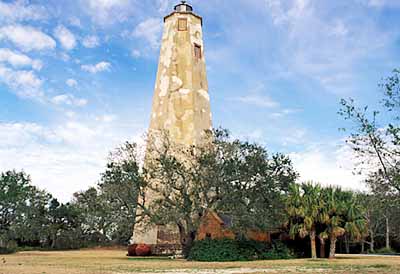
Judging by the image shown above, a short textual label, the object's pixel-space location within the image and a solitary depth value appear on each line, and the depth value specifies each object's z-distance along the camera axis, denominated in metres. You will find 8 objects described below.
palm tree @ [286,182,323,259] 29.53
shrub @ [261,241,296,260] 28.77
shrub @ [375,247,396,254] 45.25
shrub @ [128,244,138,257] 35.85
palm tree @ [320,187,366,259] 29.80
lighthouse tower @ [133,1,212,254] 37.91
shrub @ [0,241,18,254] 43.35
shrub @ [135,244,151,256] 35.38
